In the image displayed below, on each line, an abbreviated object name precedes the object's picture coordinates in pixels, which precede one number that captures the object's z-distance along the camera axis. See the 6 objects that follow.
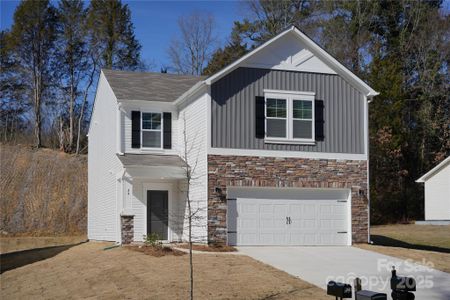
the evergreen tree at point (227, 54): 49.41
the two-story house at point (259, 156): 23.39
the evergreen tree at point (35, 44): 48.34
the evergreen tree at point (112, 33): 49.78
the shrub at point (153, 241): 22.13
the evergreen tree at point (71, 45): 49.72
